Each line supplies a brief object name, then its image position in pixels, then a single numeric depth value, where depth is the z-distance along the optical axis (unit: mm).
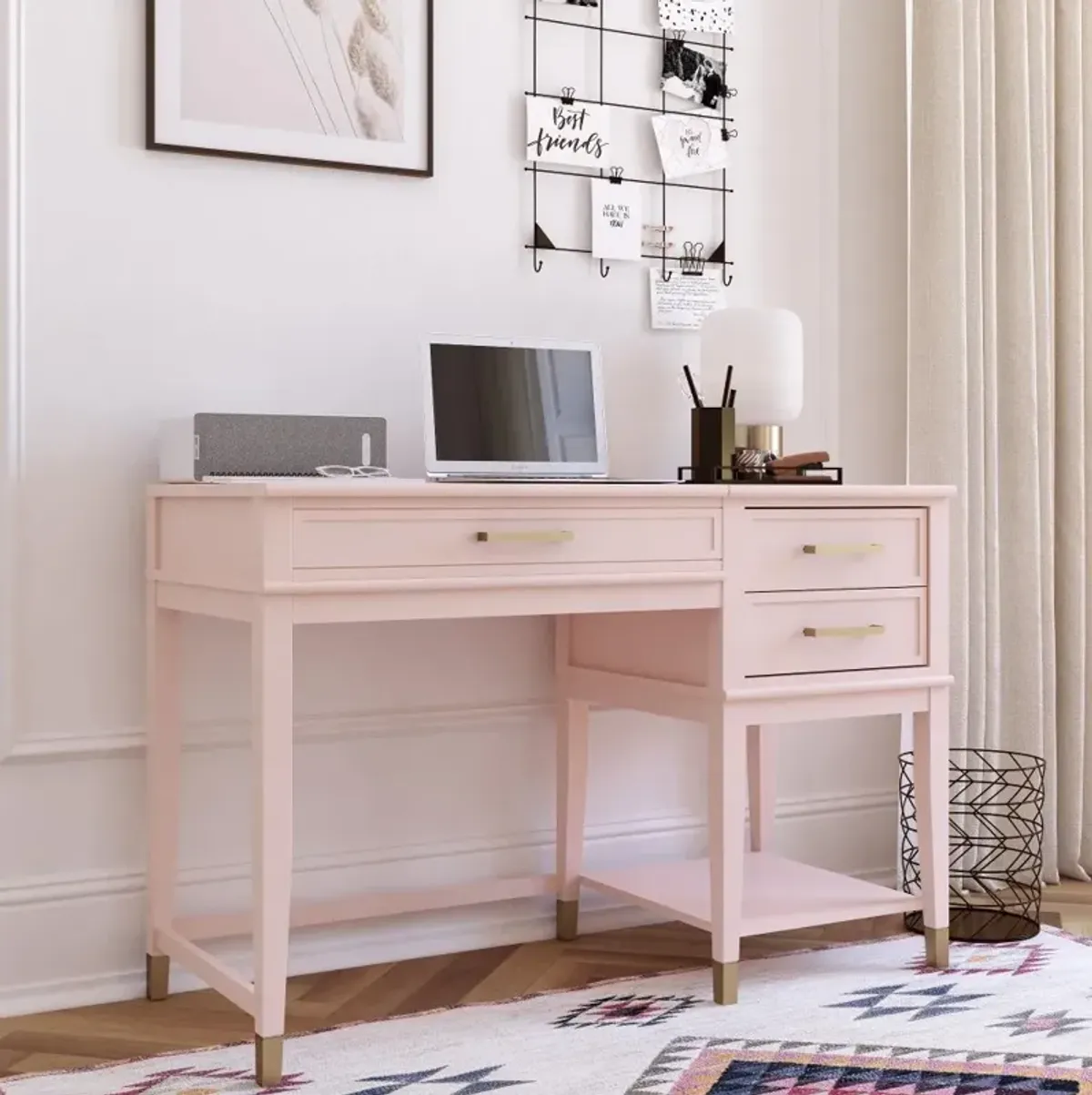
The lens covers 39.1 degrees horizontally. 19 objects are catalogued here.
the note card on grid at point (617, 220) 2771
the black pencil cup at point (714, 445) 2477
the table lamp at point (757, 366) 2646
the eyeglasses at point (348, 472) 2254
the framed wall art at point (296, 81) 2393
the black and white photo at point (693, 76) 2852
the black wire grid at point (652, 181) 2717
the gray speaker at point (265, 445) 2191
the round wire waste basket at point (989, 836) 2838
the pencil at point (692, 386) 2508
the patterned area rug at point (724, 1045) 1967
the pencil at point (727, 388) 2510
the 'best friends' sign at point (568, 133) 2703
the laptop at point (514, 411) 2441
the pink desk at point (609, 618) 1981
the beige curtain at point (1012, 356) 2938
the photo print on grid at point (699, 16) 2838
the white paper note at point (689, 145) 2846
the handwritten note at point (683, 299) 2844
